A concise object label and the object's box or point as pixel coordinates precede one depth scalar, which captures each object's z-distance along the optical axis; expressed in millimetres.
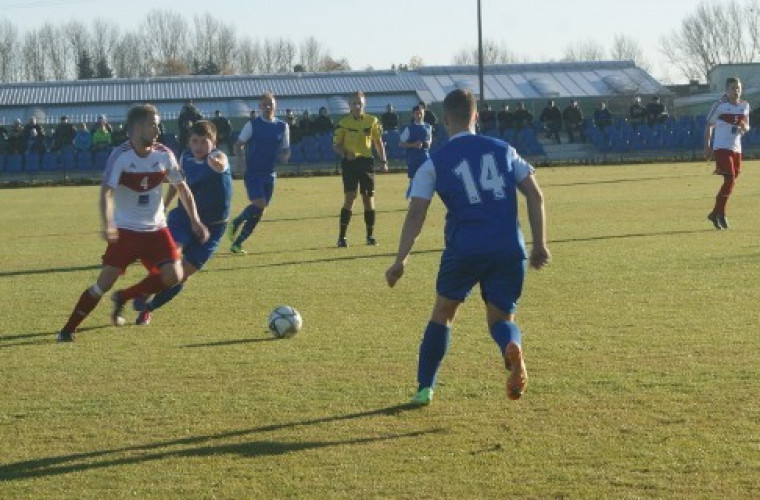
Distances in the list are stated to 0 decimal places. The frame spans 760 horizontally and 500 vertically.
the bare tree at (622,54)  119688
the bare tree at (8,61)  107938
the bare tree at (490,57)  121062
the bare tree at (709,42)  107938
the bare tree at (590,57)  122438
